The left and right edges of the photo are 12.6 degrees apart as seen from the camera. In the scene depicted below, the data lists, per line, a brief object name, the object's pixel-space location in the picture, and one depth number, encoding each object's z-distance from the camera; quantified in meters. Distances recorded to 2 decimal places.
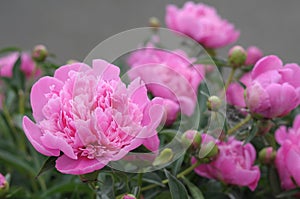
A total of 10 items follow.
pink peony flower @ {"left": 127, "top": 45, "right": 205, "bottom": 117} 1.67
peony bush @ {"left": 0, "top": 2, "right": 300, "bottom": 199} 1.42
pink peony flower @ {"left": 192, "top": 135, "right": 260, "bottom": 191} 1.54
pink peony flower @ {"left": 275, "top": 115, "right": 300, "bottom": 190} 1.55
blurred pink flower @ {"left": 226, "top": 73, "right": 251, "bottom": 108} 1.68
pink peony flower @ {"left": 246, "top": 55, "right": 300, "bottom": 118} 1.51
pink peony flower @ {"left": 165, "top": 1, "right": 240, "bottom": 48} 1.85
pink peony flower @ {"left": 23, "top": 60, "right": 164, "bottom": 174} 1.41
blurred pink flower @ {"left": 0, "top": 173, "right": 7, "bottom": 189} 1.53
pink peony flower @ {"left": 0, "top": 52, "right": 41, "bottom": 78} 1.93
